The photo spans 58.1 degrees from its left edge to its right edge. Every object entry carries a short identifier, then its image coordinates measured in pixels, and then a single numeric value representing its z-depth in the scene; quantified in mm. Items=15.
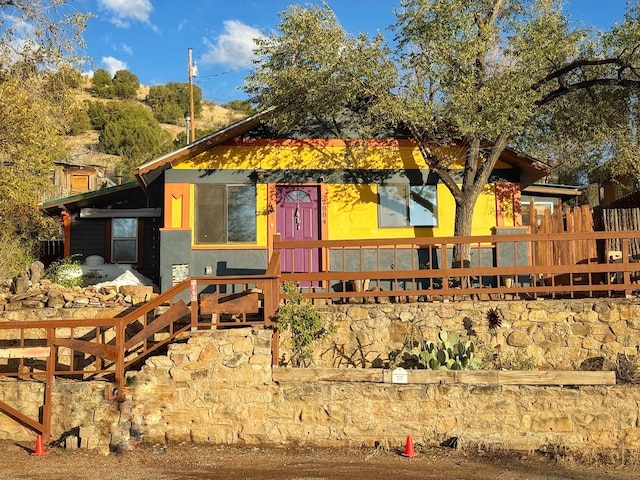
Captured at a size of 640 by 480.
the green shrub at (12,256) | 12914
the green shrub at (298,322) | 8305
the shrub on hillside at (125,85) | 65125
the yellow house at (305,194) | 13188
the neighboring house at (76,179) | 27562
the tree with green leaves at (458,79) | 11328
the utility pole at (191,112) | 28044
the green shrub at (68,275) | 13248
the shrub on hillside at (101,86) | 64125
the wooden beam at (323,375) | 7777
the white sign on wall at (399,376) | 7703
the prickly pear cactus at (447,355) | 8055
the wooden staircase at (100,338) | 7641
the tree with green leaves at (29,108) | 11211
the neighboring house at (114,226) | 16516
